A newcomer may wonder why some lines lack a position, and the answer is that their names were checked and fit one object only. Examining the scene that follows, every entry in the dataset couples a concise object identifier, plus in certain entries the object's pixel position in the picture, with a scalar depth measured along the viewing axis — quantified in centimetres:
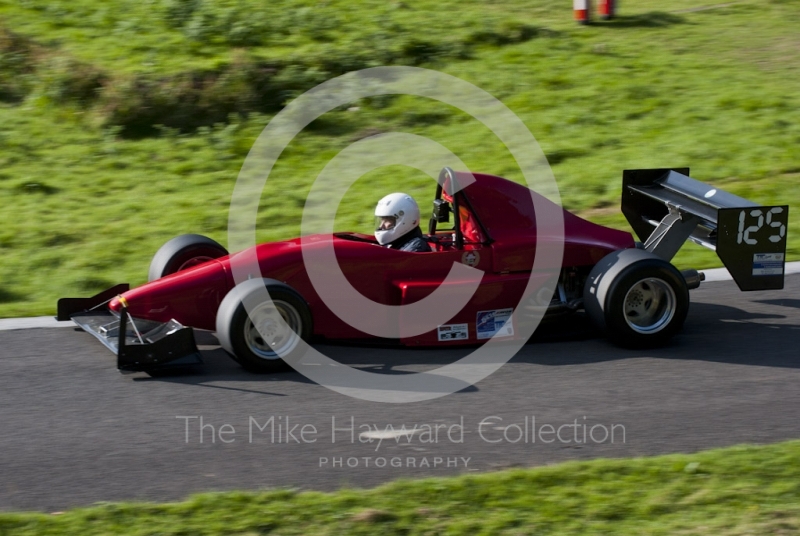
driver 1386
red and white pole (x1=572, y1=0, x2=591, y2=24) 3378
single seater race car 1247
